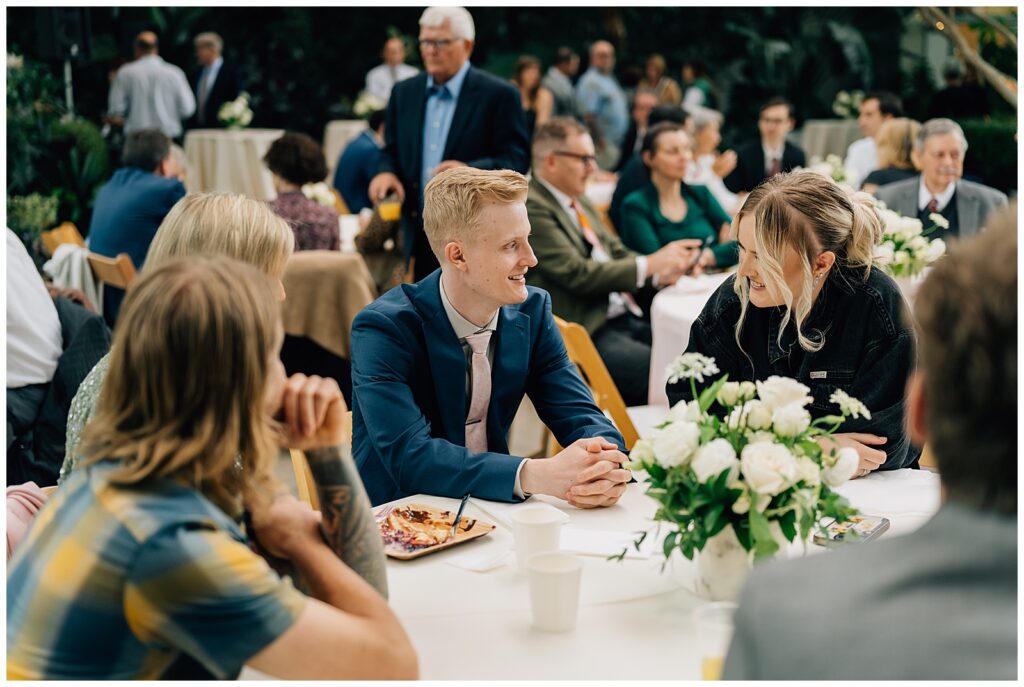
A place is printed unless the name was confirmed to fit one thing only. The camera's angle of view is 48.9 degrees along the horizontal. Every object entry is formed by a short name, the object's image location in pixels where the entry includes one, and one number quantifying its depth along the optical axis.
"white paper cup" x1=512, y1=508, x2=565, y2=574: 1.72
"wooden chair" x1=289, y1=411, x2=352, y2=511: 2.22
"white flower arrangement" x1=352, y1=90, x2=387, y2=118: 11.44
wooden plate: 1.83
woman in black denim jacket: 2.40
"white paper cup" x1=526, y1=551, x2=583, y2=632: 1.52
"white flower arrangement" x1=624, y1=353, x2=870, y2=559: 1.52
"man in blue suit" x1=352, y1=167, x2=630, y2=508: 2.26
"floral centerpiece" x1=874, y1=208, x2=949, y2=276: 3.62
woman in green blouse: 5.07
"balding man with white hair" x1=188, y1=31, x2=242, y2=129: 11.30
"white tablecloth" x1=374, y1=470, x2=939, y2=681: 1.45
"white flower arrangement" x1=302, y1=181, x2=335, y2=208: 5.38
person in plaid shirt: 1.20
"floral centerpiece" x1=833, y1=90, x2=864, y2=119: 12.83
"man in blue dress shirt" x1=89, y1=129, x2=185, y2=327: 5.02
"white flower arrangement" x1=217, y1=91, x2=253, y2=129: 10.68
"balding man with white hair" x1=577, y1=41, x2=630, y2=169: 11.57
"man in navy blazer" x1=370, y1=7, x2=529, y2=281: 4.63
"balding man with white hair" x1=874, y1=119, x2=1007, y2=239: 4.88
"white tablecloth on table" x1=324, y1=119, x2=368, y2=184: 11.62
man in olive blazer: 4.28
